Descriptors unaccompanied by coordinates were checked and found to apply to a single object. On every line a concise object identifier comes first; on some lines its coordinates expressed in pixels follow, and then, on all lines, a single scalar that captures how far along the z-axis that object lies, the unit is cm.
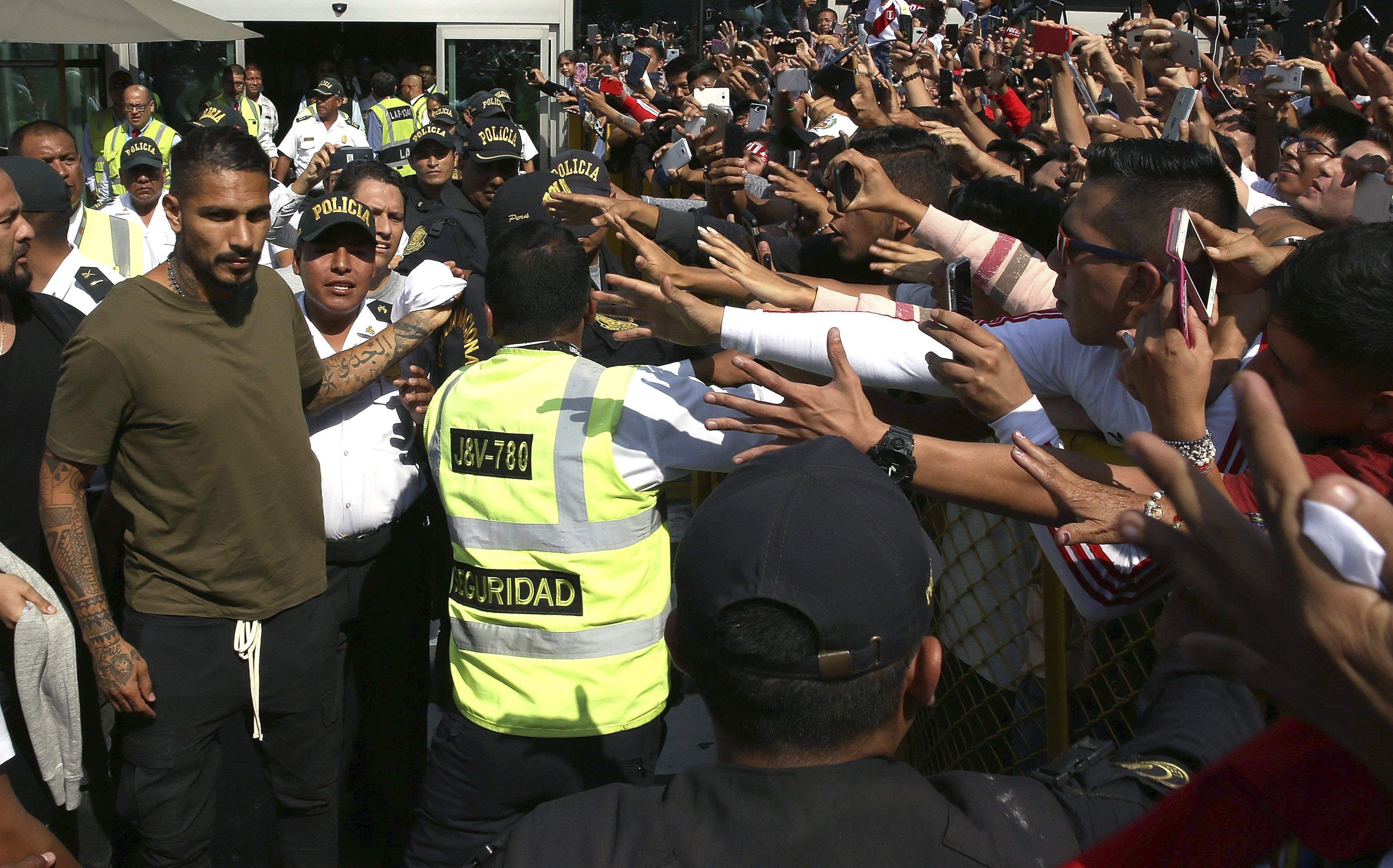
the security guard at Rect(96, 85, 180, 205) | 1002
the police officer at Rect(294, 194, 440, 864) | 333
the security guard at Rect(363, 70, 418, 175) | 1208
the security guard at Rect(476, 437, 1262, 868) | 122
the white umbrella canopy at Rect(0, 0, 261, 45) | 695
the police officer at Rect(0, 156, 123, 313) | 374
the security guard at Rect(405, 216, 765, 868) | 255
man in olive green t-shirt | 277
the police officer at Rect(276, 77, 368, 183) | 1170
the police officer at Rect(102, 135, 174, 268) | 610
